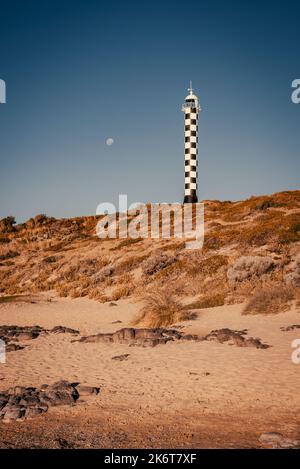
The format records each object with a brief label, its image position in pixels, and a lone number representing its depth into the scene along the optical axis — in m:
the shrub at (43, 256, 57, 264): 32.22
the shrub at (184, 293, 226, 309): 18.62
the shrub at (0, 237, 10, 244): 41.97
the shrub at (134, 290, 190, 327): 16.20
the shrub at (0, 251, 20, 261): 37.22
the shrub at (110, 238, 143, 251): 31.71
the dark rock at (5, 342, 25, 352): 13.48
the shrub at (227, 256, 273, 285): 20.27
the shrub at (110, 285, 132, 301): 22.22
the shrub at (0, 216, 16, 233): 46.67
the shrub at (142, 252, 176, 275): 24.76
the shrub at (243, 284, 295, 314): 16.58
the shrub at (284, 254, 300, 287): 18.53
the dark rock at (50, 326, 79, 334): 16.20
